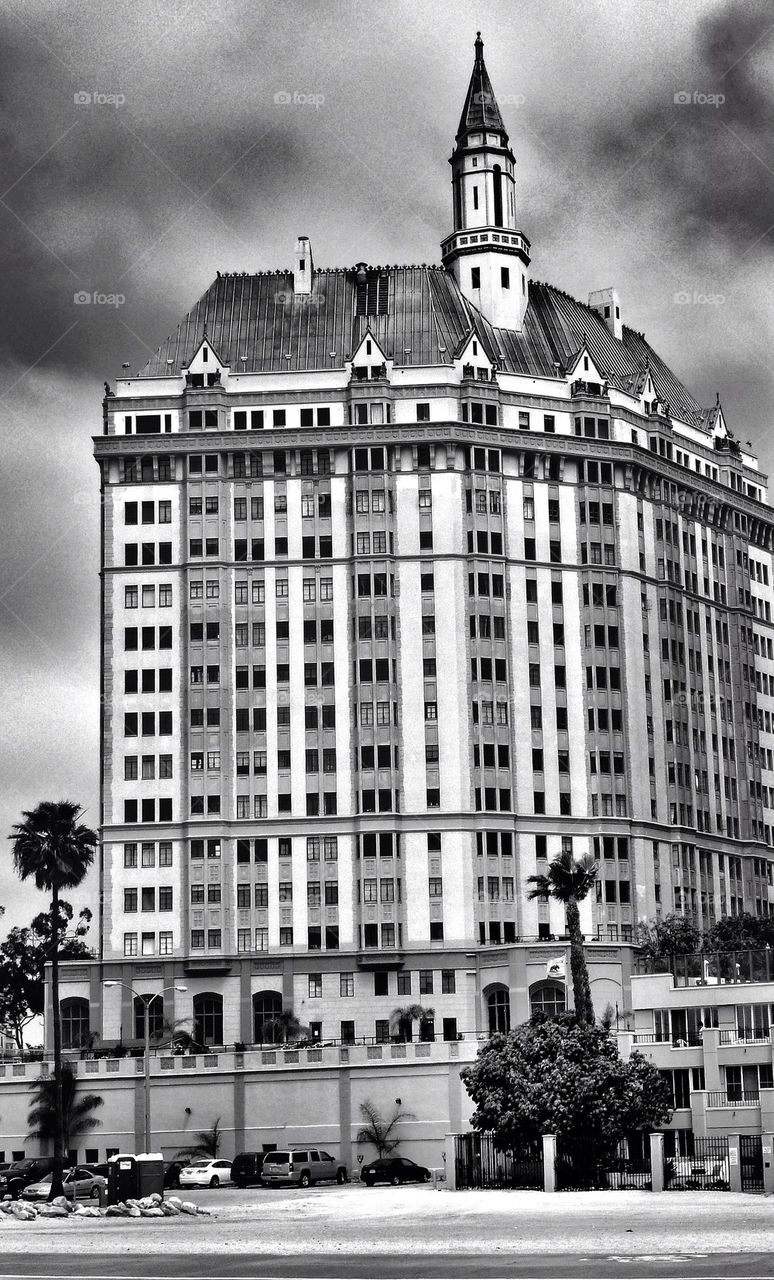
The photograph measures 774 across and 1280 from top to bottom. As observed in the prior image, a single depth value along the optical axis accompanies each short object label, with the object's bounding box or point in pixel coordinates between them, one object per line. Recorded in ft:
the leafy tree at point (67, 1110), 412.16
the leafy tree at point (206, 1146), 408.87
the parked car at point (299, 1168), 348.59
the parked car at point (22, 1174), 337.52
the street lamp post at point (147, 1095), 363.56
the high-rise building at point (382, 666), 479.00
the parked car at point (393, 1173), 347.77
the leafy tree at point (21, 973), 591.37
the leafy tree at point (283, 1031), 461.37
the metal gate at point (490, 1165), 278.46
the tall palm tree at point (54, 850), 399.44
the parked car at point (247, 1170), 350.02
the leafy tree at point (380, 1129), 404.98
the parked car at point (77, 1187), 319.06
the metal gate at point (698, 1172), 253.24
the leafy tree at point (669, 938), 463.42
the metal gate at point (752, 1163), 249.55
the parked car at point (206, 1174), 353.10
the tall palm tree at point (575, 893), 371.97
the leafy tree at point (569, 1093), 280.31
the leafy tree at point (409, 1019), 458.50
